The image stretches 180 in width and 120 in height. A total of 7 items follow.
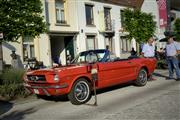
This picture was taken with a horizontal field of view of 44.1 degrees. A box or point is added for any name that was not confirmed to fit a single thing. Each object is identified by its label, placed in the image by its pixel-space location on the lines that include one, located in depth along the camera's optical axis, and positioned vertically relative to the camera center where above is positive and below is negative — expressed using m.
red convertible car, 5.96 -0.53
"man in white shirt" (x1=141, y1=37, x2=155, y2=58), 9.04 +0.21
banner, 23.64 +4.49
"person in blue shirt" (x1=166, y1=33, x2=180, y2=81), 8.73 -0.01
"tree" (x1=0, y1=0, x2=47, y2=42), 7.72 +1.46
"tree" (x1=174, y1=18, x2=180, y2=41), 25.59 +3.32
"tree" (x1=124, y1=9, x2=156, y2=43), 17.81 +2.47
